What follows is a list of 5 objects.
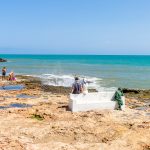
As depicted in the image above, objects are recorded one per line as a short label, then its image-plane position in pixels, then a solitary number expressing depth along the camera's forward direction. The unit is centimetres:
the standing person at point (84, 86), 1917
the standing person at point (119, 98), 1806
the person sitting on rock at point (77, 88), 1900
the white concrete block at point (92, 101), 1731
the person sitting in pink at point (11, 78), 3422
